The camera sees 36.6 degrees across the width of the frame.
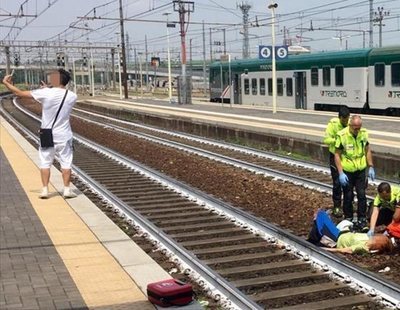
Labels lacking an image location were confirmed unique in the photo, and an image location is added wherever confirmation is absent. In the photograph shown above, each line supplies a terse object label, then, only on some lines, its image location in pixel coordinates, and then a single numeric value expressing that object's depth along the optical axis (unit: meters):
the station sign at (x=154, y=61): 54.06
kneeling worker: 7.03
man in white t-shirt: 9.30
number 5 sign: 29.53
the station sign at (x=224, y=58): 37.32
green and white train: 24.84
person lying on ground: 6.68
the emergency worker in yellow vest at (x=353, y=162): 7.98
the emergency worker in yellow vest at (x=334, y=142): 8.40
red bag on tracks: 4.90
